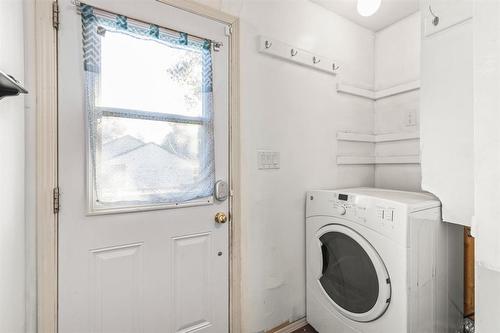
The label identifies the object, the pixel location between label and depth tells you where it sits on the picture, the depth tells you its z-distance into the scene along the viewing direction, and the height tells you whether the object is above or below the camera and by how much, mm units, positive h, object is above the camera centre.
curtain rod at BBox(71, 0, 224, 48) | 1141 +725
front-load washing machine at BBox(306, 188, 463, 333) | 1297 -561
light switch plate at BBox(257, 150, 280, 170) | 1691 +34
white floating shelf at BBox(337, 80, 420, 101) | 2096 +639
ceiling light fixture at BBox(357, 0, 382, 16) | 1271 +799
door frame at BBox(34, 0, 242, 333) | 1076 +9
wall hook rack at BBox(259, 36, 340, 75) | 1688 +784
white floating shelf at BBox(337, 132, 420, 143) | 2104 +243
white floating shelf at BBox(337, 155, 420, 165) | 2102 +46
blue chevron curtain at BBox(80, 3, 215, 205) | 1161 +498
